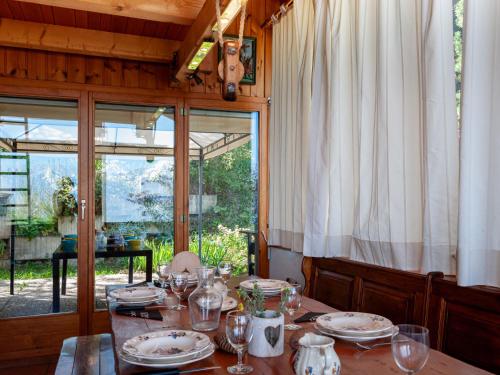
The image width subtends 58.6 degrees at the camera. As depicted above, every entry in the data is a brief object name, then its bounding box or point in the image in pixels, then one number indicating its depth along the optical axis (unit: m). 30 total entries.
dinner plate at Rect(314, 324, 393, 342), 1.45
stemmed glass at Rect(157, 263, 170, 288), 2.45
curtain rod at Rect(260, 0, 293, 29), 3.61
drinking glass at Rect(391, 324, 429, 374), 1.06
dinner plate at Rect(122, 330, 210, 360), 1.31
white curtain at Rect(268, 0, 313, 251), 3.32
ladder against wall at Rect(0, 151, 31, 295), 3.53
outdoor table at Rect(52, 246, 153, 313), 3.61
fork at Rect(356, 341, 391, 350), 1.41
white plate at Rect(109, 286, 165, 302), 2.08
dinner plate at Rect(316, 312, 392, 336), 1.49
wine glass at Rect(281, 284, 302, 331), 1.64
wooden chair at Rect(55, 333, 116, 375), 2.07
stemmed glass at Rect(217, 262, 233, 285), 2.19
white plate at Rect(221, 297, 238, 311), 1.94
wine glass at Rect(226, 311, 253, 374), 1.20
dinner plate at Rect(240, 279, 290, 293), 2.23
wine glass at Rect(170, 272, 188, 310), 1.96
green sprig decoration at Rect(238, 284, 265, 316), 1.39
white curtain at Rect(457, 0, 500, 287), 1.72
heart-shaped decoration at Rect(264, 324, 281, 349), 1.34
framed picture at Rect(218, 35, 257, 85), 4.07
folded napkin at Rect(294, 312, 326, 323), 1.74
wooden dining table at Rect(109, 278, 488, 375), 1.23
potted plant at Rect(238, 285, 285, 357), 1.34
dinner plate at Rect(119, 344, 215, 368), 1.25
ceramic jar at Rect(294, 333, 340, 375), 0.99
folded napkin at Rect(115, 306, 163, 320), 1.87
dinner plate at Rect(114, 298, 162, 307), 2.07
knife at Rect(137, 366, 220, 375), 1.21
